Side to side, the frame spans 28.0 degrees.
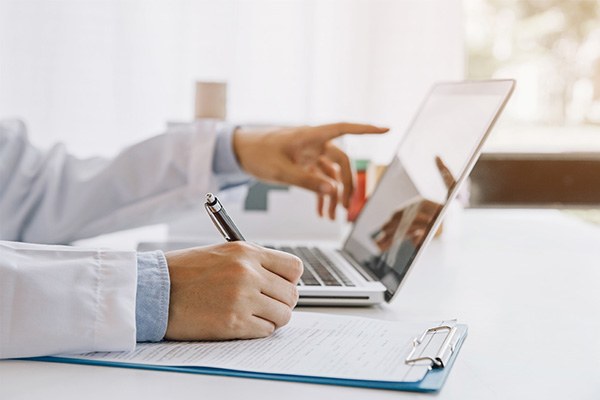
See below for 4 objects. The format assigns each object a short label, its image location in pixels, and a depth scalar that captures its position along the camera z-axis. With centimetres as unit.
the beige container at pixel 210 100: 155
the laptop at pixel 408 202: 95
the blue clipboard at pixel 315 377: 71
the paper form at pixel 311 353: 73
